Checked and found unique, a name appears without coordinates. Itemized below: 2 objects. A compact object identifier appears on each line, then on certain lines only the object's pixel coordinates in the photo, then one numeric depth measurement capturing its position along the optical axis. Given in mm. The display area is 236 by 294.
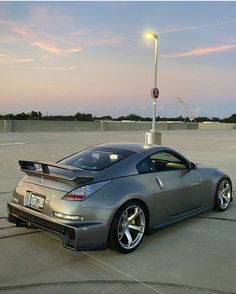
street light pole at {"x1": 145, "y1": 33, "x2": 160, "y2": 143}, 14601
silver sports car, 3231
